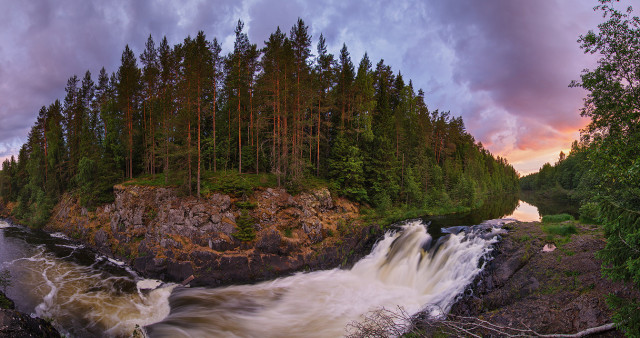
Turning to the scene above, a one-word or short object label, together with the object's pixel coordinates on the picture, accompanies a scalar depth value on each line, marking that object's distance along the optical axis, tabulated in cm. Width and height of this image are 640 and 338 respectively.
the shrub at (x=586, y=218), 1554
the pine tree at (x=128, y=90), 2886
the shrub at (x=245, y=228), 1866
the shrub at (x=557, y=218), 1726
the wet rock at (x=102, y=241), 2315
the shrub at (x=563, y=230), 1327
